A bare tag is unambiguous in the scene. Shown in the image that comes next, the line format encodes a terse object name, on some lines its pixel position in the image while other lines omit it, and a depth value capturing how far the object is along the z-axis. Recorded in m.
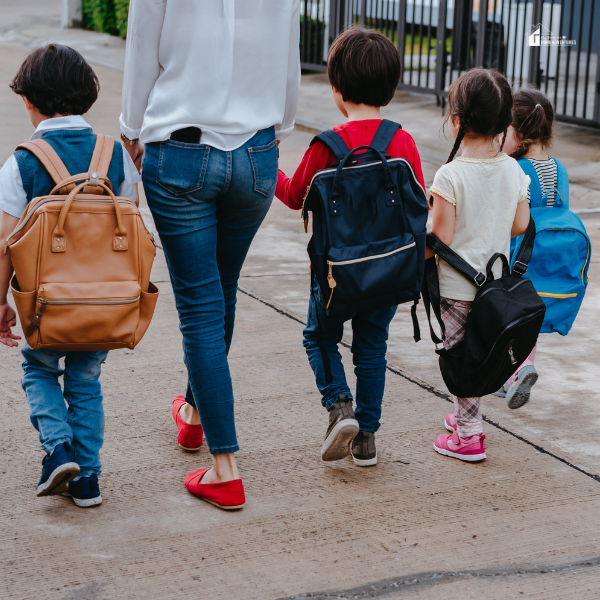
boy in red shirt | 3.01
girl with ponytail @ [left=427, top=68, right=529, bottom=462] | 3.21
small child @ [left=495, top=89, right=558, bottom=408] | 3.67
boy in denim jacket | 2.73
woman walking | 2.66
